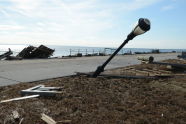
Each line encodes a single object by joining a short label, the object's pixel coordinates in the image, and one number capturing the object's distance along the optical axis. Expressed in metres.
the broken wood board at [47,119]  2.73
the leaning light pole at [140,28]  4.52
